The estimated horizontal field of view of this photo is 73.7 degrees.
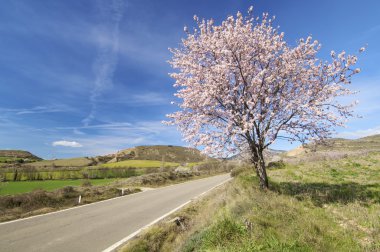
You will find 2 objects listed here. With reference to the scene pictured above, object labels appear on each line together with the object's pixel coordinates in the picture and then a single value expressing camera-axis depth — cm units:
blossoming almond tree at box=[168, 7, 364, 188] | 1129
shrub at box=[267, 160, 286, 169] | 3651
